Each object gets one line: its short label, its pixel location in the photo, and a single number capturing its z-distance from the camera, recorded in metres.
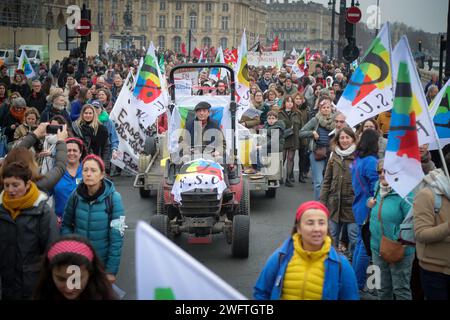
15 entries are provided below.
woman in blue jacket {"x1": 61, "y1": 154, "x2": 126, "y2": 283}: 5.91
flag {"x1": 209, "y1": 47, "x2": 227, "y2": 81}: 21.35
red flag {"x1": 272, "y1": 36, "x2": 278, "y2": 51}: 36.94
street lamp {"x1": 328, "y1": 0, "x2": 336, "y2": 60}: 38.18
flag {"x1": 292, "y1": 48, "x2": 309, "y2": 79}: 26.14
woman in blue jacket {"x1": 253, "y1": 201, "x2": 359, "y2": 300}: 4.35
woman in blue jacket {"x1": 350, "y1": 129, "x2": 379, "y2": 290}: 6.93
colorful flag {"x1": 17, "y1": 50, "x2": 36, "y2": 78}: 20.83
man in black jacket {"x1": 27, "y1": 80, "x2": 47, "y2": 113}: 15.43
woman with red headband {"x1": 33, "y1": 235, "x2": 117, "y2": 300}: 4.03
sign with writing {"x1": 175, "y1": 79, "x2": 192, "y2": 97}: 16.68
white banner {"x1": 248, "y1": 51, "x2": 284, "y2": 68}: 31.39
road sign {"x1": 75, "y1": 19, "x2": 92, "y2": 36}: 19.31
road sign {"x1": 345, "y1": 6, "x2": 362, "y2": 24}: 19.27
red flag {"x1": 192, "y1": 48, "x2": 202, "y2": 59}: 36.52
